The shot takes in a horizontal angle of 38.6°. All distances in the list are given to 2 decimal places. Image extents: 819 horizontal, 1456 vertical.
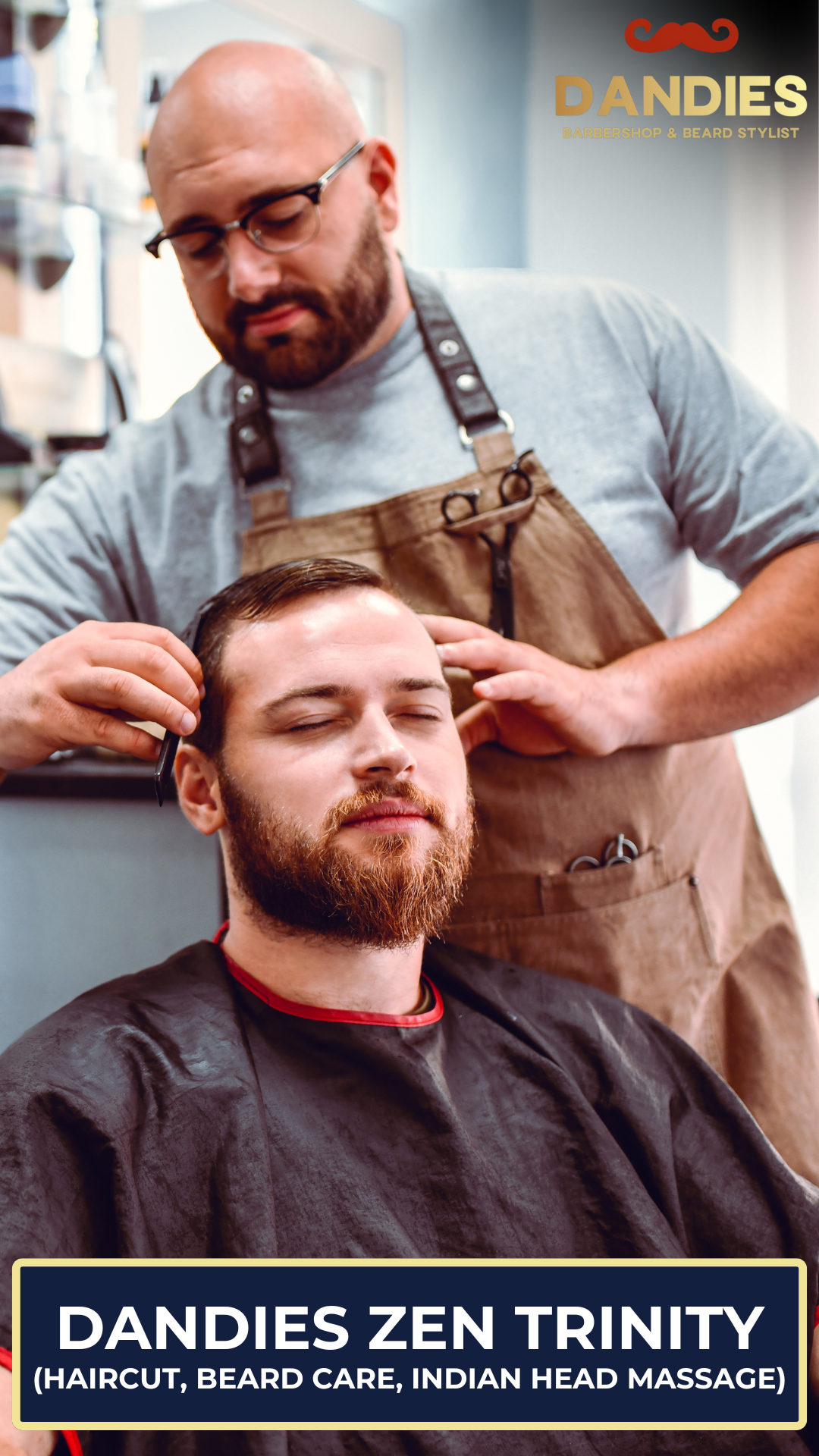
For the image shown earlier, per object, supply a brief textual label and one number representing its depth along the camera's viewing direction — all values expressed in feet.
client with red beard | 3.94
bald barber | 5.37
